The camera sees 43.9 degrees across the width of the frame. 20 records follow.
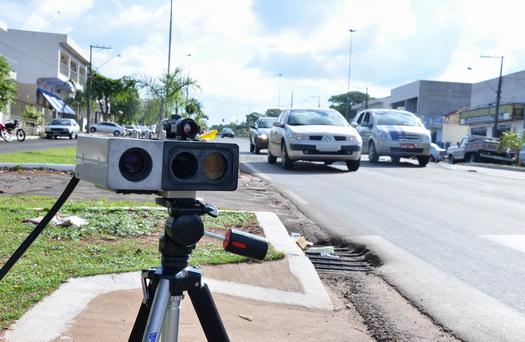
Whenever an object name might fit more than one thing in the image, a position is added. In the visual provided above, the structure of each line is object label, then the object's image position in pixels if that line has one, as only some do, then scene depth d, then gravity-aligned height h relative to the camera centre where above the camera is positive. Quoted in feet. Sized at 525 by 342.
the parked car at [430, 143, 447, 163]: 105.29 -3.22
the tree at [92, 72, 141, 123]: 167.36 +4.80
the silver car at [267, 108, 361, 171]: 47.78 -0.95
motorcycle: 93.97 -3.48
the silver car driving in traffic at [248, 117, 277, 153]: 74.33 -1.22
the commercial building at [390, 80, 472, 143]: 236.02 +13.84
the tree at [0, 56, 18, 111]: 108.82 +3.50
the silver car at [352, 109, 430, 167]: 58.23 -0.33
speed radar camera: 6.13 -0.47
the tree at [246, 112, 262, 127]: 317.83 +3.32
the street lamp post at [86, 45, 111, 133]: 199.72 +10.43
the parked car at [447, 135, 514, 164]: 102.73 -2.30
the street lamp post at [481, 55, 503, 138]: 140.67 +9.72
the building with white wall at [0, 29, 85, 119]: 182.60 +13.29
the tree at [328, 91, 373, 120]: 368.68 +17.36
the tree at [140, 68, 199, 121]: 112.16 +5.18
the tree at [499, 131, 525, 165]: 105.09 -0.58
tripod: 6.47 -1.70
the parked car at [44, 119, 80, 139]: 129.90 -3.65
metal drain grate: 18.48 -3.93
